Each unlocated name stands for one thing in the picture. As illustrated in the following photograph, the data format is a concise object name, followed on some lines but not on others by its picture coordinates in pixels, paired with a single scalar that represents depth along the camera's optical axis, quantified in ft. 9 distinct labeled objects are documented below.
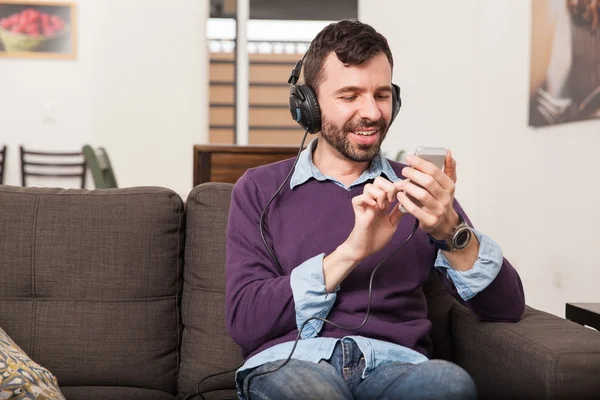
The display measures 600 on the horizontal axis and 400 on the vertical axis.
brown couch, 5.03
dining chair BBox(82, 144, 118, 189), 12.29
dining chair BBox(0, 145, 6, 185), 19.80
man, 3.85
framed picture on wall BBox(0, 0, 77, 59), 20.45
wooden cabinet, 9.82
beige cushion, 3.97
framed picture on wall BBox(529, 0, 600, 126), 9.40
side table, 5.01
